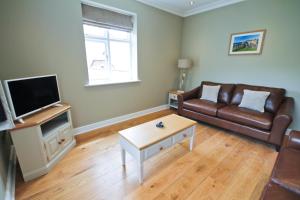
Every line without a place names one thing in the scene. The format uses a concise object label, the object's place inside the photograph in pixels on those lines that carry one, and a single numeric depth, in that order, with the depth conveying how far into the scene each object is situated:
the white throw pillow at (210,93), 3.17
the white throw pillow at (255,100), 2.54
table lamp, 3.66
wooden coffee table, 1.51
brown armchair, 1.01
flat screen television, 1.54
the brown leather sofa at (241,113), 2.13
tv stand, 1.53
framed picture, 2.79
